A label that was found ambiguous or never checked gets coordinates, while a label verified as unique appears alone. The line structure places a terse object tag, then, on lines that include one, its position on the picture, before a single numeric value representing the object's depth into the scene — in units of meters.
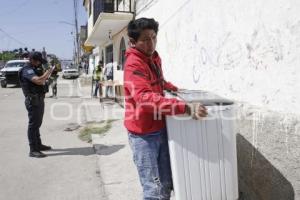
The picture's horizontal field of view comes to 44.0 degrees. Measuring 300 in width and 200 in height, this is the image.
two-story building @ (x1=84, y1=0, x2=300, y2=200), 2.91
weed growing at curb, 7.67
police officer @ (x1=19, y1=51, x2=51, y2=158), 5.89
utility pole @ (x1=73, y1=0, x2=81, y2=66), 42.45
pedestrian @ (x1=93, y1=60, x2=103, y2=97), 16.08
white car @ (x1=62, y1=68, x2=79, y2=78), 41.38
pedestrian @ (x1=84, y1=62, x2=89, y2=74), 49.03
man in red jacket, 2.60
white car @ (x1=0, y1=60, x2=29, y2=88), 24.66
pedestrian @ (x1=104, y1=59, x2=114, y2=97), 15.40
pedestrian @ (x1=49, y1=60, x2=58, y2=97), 17.29
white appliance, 2.66
